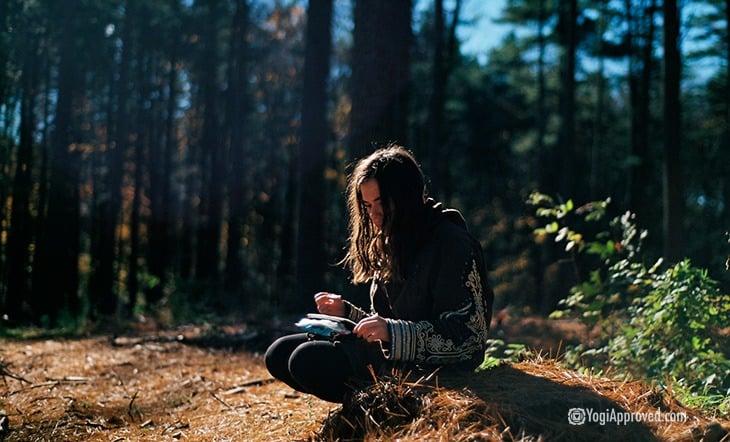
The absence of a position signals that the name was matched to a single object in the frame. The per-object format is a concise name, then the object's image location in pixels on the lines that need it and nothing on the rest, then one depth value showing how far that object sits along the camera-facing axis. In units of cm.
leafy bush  412
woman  323
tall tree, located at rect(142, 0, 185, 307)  2098
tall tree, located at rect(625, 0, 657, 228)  1928
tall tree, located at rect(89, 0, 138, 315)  1759
